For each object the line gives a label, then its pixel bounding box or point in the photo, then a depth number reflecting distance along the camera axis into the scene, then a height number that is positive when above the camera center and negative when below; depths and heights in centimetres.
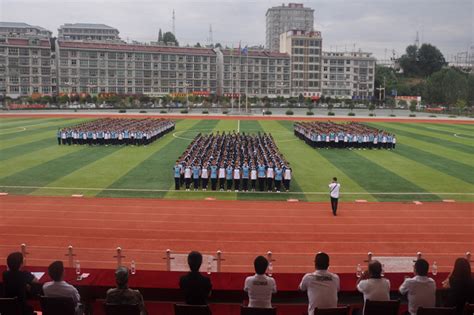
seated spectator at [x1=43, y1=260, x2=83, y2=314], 598 -219
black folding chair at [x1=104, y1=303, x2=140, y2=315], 566 -233
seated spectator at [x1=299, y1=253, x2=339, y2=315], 598 -219
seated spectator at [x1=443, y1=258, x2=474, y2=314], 621 -229
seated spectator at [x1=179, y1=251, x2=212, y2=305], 611 -223
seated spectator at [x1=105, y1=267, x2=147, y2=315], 579 -221
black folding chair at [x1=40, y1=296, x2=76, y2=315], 579 -233
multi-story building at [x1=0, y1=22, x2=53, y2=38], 14529 +2493
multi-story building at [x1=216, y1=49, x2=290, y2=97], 11662 +901
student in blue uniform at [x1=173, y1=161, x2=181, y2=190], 2020 -272
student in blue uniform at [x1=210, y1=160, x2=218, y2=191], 2028 -277
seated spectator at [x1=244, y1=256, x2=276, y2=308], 609 -225
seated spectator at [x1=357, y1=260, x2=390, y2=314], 604 -221
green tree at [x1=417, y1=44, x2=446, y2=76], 14925 +1544
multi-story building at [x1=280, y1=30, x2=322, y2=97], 12175 +1239
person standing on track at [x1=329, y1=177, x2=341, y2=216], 1647 -287
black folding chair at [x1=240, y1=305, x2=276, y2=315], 562 -234
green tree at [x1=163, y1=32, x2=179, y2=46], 15930 +2405
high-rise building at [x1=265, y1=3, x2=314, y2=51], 17450 +3340
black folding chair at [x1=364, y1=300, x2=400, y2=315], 581 -238
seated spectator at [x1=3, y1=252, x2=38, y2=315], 630 -223
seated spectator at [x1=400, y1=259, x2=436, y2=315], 614 -230
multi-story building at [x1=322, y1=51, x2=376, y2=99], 12588 +907
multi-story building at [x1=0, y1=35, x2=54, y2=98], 10044 +932
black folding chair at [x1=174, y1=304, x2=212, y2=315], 571 -235
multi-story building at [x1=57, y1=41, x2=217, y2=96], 10656 +941
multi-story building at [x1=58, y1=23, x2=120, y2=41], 15738 +2584
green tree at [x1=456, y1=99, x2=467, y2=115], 8970 +91
